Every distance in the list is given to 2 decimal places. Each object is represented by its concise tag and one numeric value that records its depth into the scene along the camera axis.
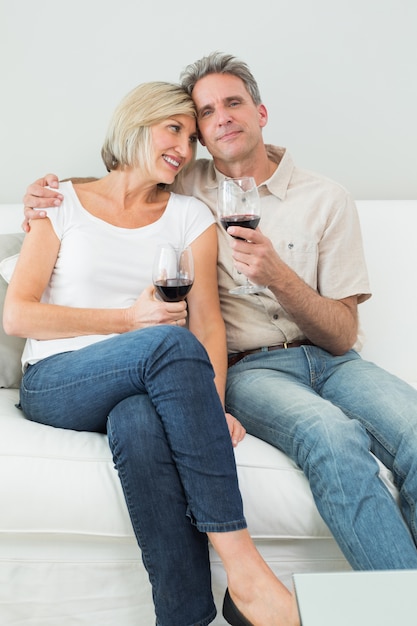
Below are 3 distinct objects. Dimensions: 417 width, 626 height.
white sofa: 1.48
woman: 1.39
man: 1.48
